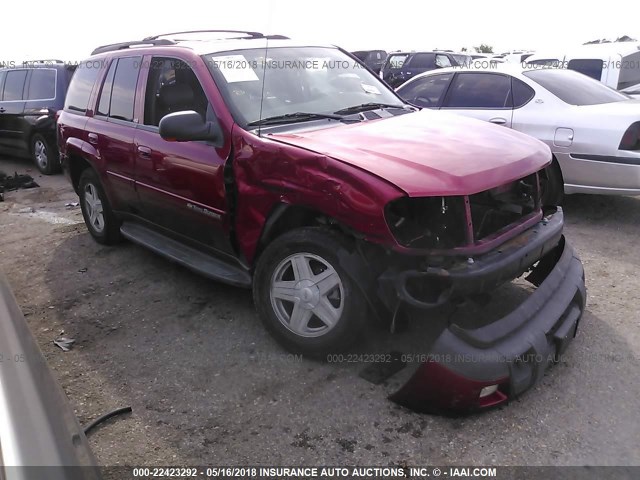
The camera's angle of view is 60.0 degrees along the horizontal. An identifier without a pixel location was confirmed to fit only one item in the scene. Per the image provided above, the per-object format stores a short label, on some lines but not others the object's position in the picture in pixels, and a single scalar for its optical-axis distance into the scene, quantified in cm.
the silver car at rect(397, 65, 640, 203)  509
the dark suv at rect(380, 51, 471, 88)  1560
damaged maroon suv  269
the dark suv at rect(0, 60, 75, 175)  868
